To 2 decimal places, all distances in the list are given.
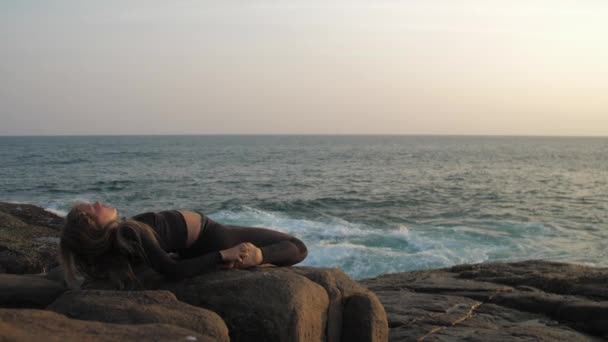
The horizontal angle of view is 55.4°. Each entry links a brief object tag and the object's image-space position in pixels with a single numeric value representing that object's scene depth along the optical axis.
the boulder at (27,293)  5.30
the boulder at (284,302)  4.67
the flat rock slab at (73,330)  3.34
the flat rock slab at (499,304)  6.05
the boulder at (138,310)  4.07
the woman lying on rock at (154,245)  4.98
